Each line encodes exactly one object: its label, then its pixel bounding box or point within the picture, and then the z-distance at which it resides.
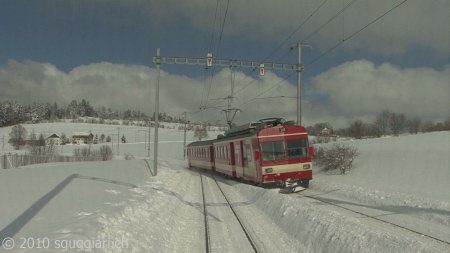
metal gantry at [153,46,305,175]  18.21
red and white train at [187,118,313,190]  15.85
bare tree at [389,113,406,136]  63.78
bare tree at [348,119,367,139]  60.02
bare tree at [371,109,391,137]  61.92
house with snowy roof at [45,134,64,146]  103.06
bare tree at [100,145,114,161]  57.92
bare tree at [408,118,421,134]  65.08
